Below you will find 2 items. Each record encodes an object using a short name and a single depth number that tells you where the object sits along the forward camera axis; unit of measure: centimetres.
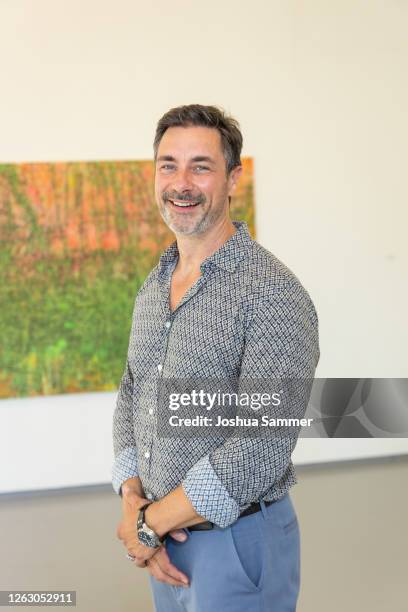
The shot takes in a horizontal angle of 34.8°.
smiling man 132
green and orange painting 400
